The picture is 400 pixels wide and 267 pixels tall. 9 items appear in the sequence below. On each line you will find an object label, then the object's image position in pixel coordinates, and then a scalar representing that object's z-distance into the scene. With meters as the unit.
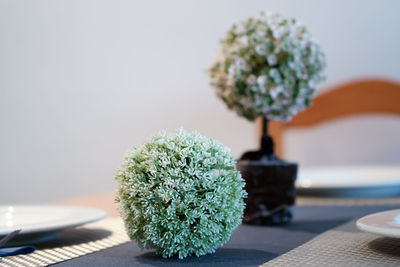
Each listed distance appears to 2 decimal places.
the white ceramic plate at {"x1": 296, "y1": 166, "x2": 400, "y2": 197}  1.10
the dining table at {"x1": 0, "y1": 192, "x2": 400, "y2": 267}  0.73
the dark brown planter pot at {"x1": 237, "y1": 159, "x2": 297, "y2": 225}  0.95
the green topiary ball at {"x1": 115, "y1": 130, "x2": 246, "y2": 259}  0.74
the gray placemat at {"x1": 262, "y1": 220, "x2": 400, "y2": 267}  0.72
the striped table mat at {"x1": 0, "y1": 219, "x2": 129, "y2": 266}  0.75
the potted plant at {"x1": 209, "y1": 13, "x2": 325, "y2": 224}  0.95
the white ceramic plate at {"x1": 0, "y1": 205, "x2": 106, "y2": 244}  0.79
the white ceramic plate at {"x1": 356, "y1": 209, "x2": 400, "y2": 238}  0.72
